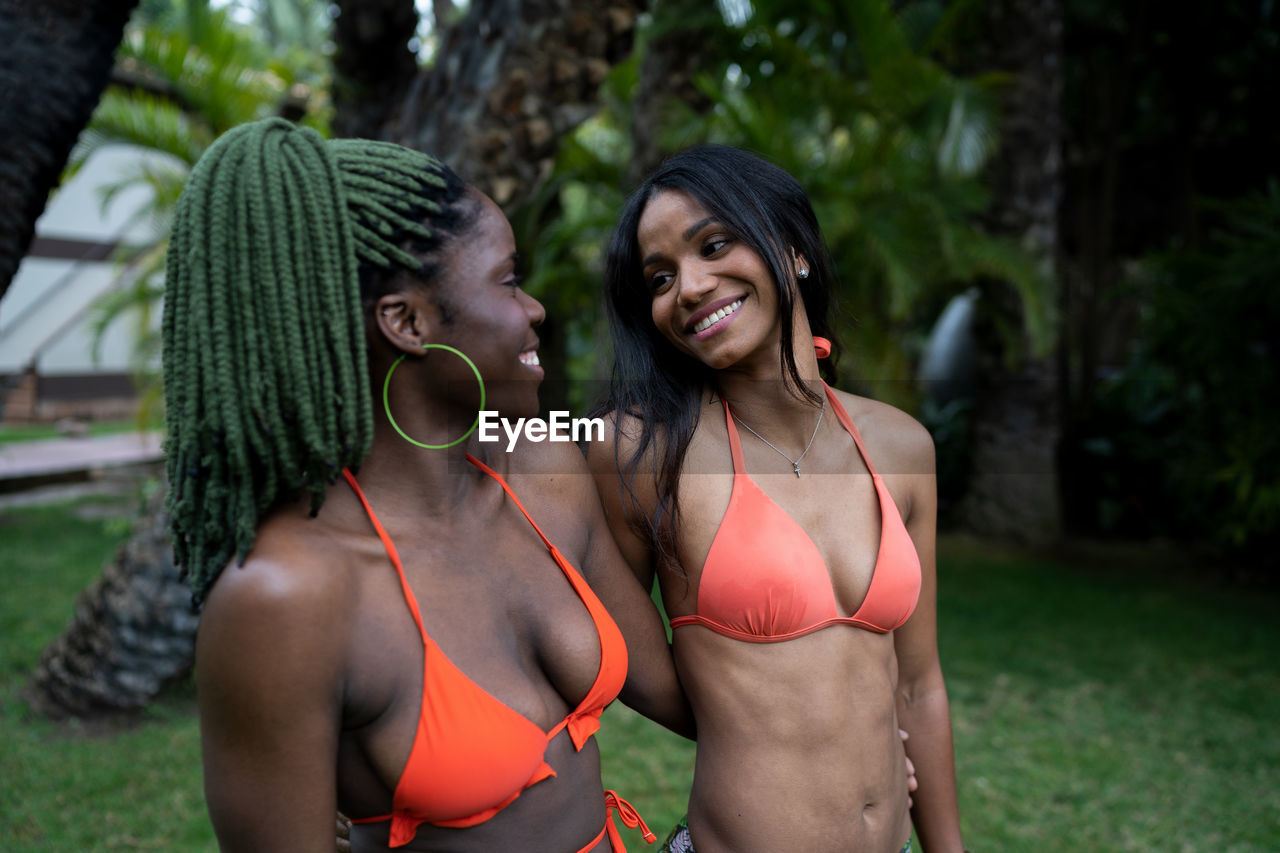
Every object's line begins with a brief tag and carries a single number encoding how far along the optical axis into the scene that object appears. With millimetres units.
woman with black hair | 1799
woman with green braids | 1245
